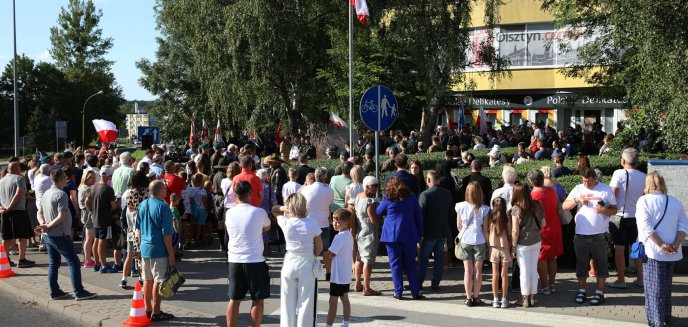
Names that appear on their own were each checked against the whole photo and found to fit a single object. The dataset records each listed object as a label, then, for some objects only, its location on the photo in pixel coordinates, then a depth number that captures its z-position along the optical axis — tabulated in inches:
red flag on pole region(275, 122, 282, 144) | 1056.8
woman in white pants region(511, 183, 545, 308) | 338.3
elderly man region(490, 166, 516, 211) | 366.0
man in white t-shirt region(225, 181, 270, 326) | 274.4
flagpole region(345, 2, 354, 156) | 515.5
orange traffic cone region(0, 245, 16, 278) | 441.4
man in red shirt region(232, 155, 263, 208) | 419.5
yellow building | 1360.7
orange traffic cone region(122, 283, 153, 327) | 315.9
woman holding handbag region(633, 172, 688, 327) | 297.3
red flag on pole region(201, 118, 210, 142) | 1285.7
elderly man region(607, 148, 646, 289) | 371.9
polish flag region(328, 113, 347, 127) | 896.9
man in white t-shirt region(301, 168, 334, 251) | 378.9
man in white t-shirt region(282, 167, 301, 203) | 436.1
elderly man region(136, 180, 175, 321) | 314.5
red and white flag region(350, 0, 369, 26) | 593.9
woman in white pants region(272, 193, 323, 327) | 267.5
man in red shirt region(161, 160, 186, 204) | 476.1
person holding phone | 343.6
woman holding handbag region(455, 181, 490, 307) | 344.8
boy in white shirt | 292.8
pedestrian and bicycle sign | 434.3
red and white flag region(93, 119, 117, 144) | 884.0
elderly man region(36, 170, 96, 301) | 366.6
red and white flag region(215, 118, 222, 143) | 1149.7
